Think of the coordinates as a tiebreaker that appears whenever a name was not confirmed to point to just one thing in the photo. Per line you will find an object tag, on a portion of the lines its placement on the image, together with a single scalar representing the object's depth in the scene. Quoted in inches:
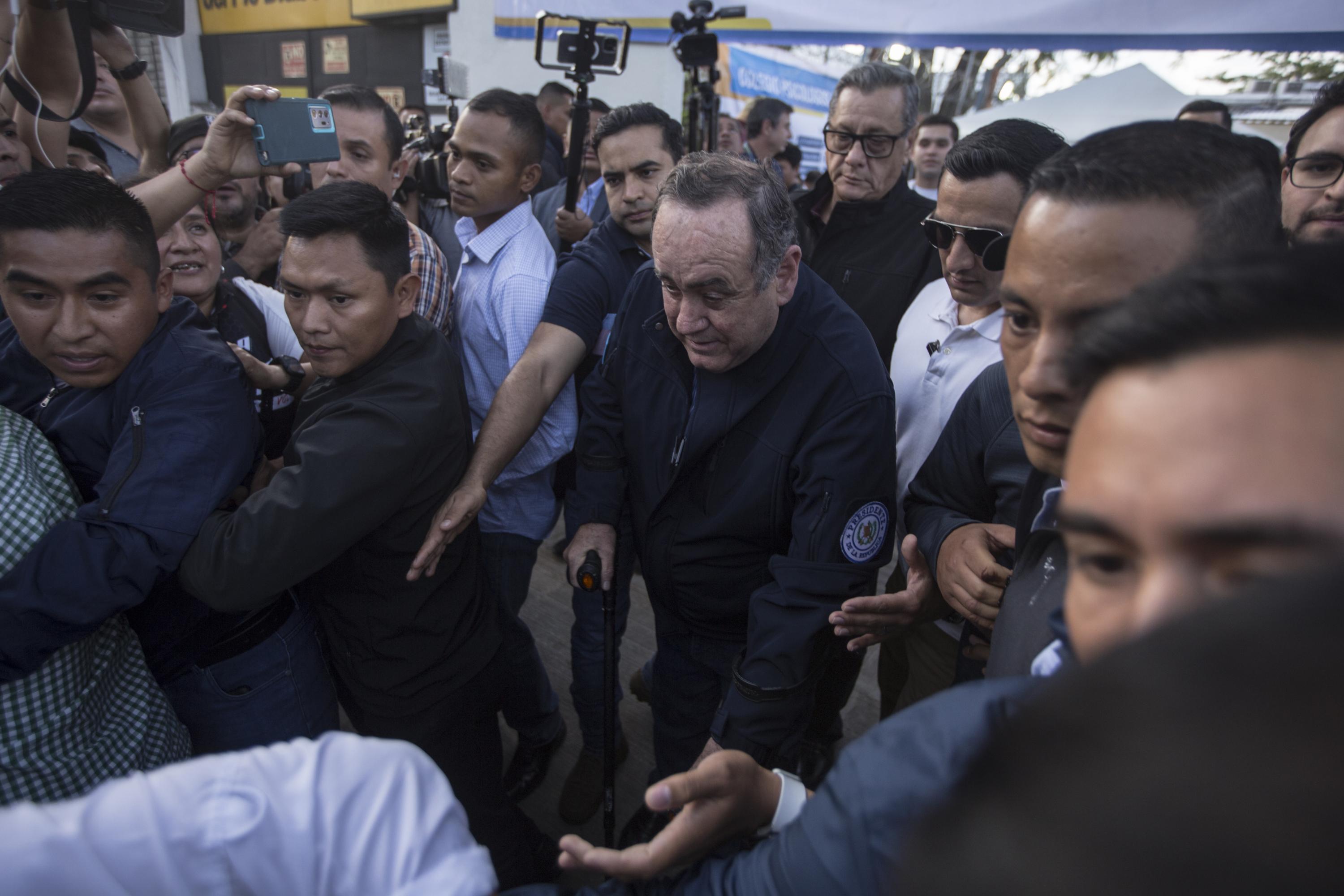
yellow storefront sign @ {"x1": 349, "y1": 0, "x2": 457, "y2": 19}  422.6
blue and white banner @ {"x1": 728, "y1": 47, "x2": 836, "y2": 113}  496.1
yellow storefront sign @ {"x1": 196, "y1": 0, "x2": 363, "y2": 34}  485.7
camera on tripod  124.8
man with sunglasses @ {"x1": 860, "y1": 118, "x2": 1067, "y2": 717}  76.6
